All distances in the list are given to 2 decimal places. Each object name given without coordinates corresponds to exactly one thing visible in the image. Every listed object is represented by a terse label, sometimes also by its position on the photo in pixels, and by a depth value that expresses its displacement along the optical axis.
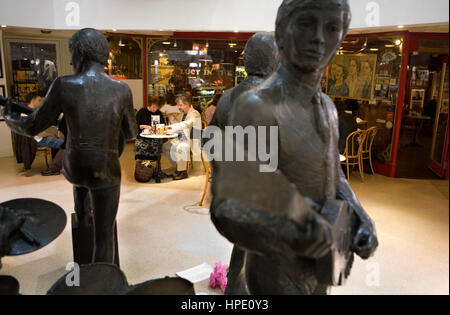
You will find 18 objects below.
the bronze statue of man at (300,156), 0.82
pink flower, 2.99
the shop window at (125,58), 8.60
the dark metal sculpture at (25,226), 1.38
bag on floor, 6.05
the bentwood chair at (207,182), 5.10
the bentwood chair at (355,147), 6.23
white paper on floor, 3.17
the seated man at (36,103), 6.05
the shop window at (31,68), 8.02
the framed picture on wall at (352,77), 6.86
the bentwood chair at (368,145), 6.44
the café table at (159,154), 5.99
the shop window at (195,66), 8.33
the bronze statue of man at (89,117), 2.25
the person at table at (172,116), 7.11
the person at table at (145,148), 6.40
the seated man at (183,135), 6.39
